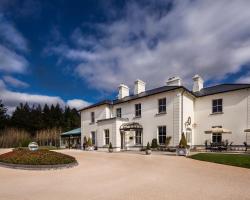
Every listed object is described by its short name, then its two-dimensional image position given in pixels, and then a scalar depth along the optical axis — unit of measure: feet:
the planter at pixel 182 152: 56.97
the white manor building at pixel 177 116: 69.77
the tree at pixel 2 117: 158.67
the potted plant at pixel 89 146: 91.55
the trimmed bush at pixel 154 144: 74.23
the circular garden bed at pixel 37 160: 36.58
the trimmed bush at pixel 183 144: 57.49
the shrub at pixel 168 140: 72.28
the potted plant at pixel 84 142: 94.18
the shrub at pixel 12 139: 125.29
